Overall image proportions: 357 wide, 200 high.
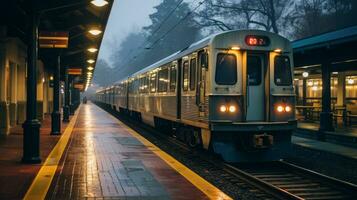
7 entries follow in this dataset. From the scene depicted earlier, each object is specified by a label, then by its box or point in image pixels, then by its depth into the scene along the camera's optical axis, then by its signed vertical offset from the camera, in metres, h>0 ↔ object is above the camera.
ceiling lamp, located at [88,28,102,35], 16.86 +2.23
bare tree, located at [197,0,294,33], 47.66 +8.47
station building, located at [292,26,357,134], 17.77 +0.97
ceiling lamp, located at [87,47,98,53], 22.76 +2.19
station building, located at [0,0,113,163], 11.22 +1.73
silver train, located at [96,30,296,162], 11.92 +0.07
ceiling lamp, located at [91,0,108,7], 12.11 +2.28
